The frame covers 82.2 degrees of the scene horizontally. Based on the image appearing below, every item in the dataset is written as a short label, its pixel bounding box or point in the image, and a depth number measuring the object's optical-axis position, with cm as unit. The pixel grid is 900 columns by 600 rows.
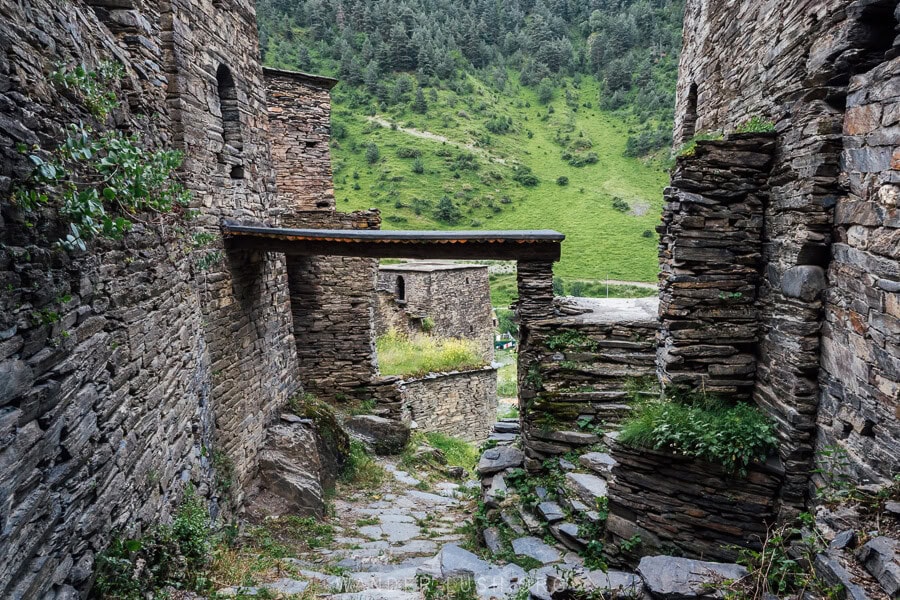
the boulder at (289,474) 714
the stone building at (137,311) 244
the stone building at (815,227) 331
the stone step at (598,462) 597
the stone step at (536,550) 534
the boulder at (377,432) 1027
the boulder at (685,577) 341
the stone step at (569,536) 531
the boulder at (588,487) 566
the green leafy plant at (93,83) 296
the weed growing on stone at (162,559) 314
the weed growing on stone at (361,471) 884
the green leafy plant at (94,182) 256
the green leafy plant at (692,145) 469
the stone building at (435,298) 1952
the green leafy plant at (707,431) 431
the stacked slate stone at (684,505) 434
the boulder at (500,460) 745
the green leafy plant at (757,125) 454
